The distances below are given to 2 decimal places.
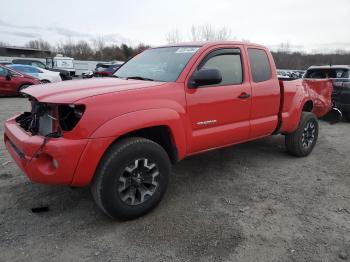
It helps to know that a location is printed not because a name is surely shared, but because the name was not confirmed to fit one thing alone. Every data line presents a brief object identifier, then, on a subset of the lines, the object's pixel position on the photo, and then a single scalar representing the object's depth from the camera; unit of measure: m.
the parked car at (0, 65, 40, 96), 13.18
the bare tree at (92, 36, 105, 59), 58.10
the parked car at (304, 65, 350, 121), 8.73
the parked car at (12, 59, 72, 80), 22.31
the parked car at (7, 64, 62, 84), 15.95
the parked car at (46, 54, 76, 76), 27.17
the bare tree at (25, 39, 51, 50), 79.38
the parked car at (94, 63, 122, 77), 23.16
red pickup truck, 2.89
